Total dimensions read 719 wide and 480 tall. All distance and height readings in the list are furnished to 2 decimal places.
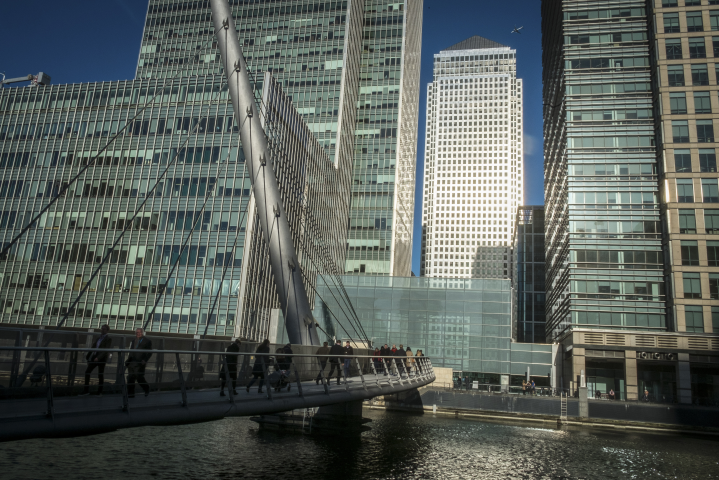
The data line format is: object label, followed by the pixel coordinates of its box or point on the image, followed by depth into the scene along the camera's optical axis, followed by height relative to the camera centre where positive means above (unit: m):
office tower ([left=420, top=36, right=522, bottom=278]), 183.50 +57.26
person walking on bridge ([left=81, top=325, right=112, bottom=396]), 11.13 -0.25
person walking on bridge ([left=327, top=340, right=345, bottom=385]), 18.44 +0.16
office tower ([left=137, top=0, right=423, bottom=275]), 95.25 +47.77
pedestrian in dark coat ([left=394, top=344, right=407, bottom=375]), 27.00 +0.37
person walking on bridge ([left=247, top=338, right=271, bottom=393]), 13.84 -0.27
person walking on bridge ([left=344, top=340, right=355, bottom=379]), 20.13 +0.46
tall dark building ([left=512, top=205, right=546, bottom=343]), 136.12 +22.22
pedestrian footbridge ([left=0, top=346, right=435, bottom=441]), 8.66 -0.88
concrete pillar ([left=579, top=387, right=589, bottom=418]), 39.72 -1.59
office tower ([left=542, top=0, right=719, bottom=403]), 52.78 +17.89
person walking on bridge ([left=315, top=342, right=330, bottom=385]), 17.19 +0.12
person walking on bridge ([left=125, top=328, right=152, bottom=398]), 10.49 -0.40
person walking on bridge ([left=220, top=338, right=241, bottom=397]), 12.75 -0.32
